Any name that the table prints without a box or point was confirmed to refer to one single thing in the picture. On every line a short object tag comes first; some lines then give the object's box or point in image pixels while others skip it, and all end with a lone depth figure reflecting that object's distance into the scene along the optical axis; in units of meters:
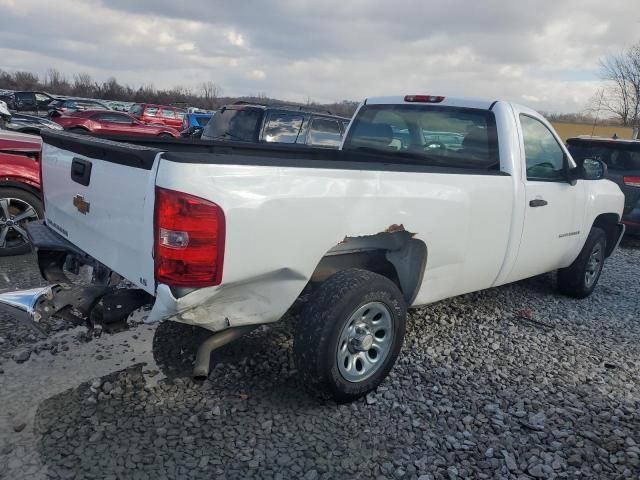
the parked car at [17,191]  5.36
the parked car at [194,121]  19.23
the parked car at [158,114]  25.33
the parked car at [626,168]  8.28
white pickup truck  2.42
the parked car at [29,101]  31.20
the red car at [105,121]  19.59
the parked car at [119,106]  33.03
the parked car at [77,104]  26.61
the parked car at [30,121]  16.61
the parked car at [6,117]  10.93
